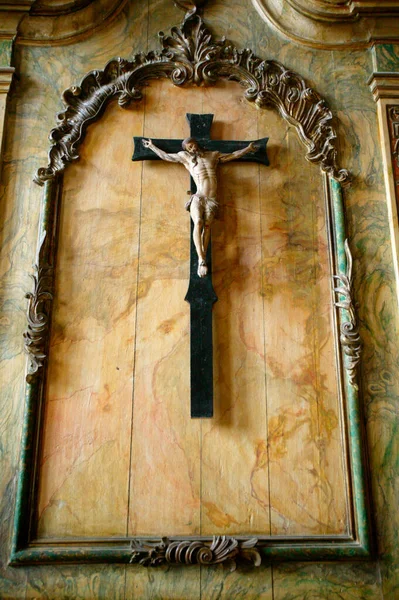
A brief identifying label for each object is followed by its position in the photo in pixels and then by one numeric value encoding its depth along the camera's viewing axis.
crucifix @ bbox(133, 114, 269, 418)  2.74
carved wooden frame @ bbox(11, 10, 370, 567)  2.57
